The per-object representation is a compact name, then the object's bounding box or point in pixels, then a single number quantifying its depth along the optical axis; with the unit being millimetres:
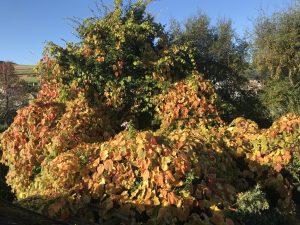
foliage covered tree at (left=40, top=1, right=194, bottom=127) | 5891
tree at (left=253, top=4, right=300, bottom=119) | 8418
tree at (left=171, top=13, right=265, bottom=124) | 7610
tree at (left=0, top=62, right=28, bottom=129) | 11417
